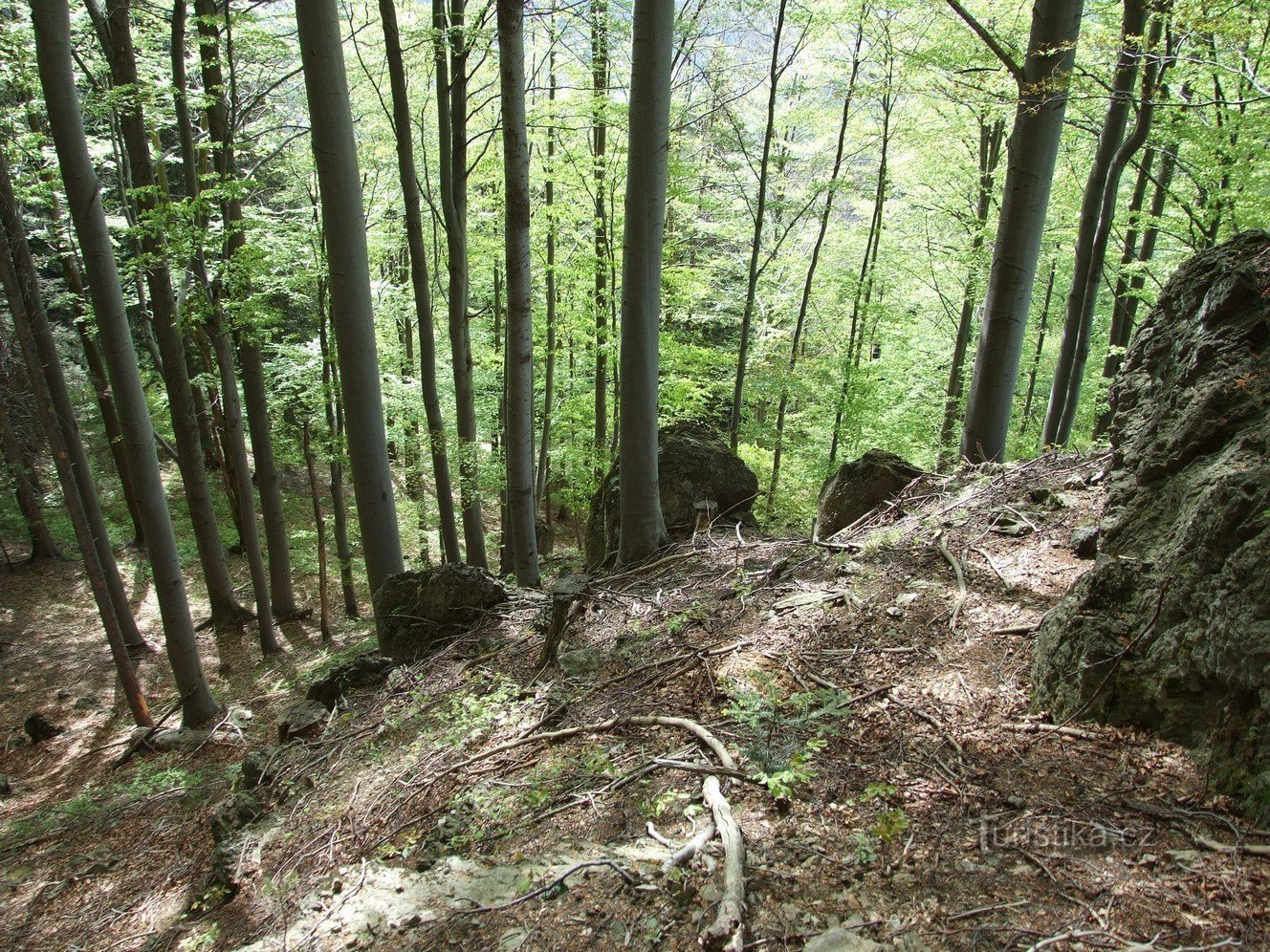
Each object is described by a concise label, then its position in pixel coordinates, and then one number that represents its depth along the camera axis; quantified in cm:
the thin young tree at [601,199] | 1073
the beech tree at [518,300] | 656
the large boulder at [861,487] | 636
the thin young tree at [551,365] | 1247
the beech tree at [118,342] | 657
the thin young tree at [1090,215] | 772
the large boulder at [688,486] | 755
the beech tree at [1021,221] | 564
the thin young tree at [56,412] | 736
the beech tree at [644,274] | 555
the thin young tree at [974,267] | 1363
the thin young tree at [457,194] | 855
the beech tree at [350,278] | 560
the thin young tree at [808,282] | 1357
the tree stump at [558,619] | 490
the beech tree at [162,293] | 799
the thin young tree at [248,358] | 904
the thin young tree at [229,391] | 876
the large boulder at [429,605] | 619
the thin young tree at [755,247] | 1251
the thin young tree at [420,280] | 786
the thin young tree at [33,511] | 1425
